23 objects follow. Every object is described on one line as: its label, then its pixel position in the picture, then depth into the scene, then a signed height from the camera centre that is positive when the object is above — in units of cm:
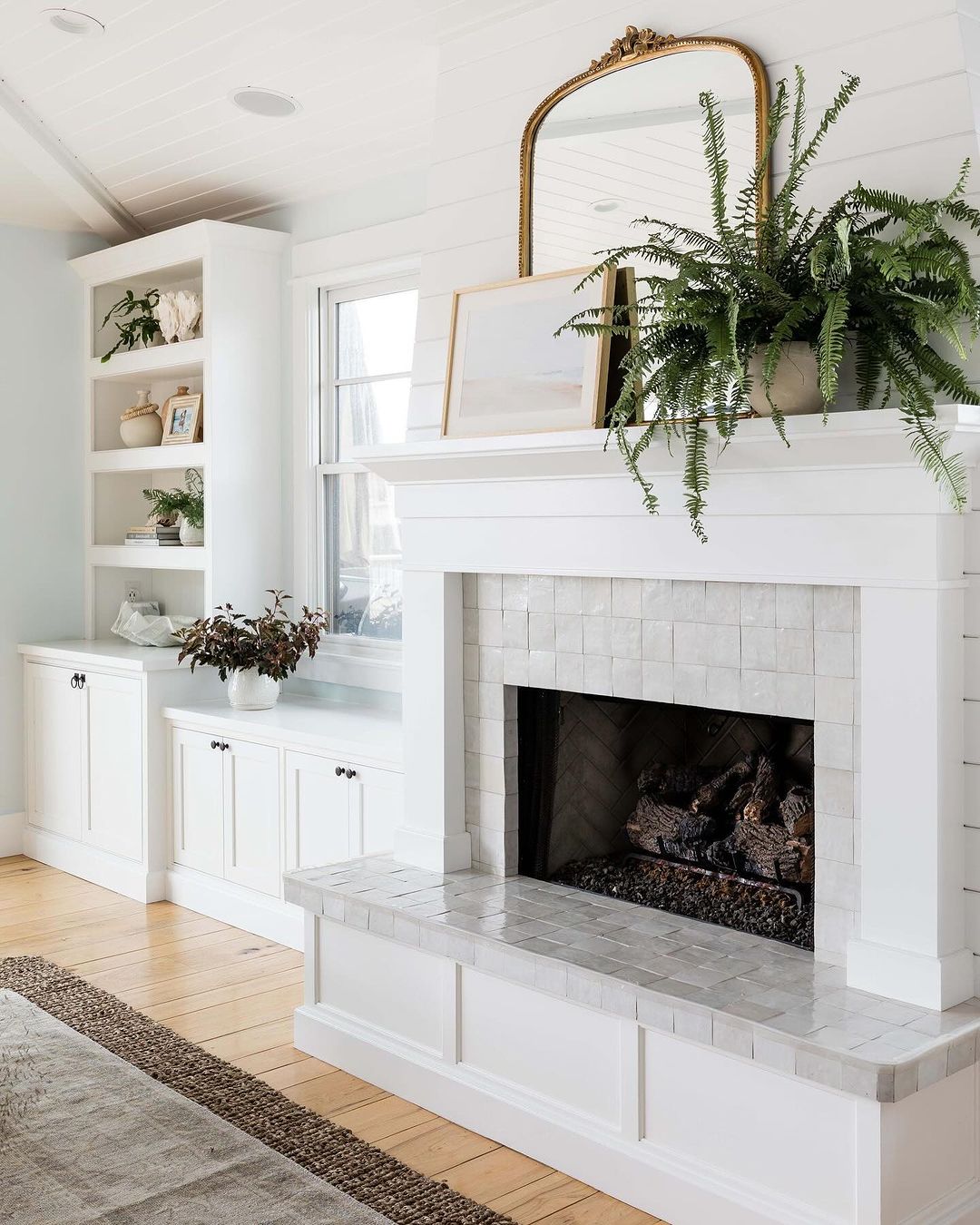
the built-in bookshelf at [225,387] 463 +69
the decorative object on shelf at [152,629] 493 -20
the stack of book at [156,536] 494 +15
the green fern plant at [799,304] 221 +49
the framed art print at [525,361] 286 +50
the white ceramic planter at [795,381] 239 +36
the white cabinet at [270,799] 383 -72
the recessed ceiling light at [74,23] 351 +155
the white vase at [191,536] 488 +15
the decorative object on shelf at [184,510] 484 +25
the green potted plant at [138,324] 501 +100
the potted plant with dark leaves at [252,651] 443 -26
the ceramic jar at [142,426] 505 +60
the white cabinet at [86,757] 466 -69
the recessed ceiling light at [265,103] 390 +147
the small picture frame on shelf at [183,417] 478 +61
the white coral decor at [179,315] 479 +99
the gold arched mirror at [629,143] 268 +97
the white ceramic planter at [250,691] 447 -40
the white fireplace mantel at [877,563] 233 +2
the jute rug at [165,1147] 250 -123
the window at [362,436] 444 +50
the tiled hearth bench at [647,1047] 221 -95
